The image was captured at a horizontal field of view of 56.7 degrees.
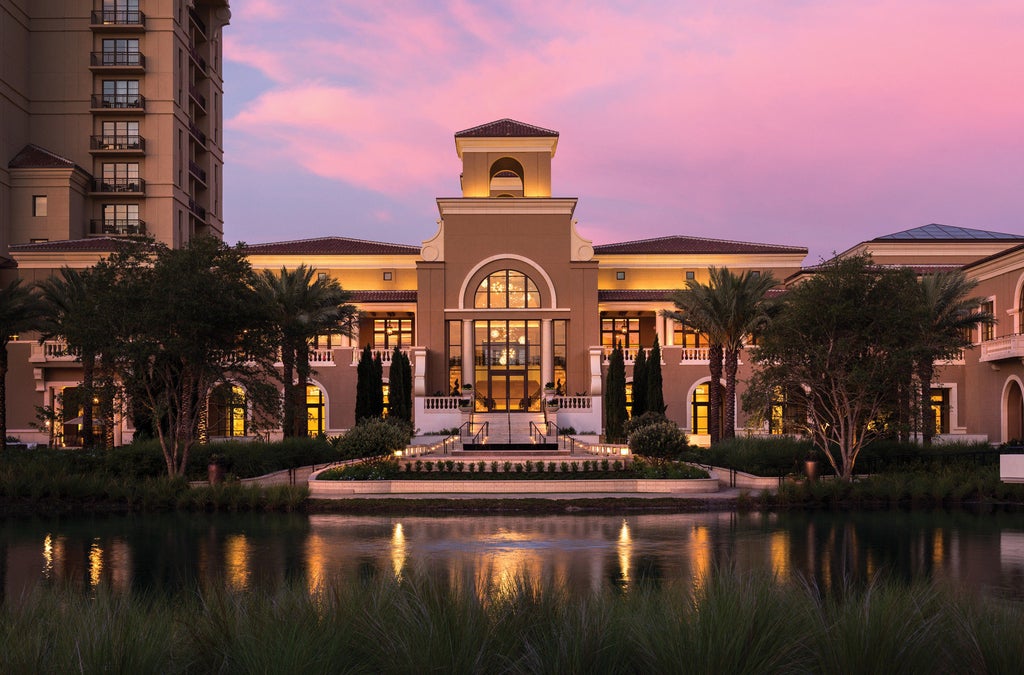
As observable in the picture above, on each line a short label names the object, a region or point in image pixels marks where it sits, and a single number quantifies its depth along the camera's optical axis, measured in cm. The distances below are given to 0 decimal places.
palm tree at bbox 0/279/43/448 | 3872
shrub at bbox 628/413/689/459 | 3192
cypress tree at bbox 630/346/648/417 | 4581
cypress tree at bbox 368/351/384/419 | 4600
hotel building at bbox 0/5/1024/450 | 5147
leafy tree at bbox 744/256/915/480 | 2831
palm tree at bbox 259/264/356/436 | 3931
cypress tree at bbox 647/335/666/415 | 4400
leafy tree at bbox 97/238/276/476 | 2720
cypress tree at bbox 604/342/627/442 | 4488
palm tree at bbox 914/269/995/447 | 3338
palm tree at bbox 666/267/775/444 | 4134
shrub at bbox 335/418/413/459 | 3341
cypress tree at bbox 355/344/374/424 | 4559
